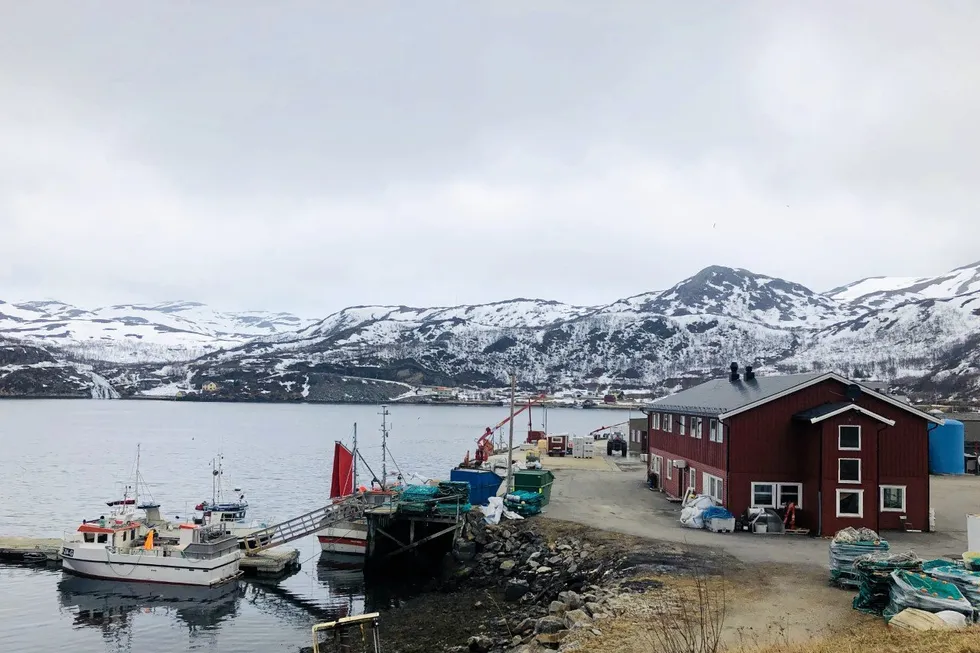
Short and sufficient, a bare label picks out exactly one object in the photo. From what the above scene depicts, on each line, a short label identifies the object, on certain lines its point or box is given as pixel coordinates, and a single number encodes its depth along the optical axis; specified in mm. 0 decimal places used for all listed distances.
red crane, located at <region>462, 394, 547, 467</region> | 60481
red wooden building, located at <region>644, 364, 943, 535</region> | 30047
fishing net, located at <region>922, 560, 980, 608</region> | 17219
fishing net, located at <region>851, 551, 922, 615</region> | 18438
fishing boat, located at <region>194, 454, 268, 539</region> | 37781
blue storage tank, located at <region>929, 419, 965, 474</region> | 54469
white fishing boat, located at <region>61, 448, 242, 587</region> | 34250
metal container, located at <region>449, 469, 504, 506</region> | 40906
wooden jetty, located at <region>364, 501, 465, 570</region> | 35656
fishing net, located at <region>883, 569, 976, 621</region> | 16578
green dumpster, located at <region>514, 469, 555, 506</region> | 38281
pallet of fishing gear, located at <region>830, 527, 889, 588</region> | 21422
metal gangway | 38384
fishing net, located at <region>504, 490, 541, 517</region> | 36281
